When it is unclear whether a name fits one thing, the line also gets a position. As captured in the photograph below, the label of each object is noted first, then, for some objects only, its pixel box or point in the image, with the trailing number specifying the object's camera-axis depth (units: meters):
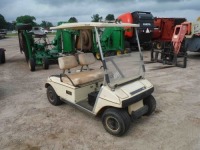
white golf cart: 2.37
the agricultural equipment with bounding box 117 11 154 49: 7.88
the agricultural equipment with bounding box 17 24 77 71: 5.67
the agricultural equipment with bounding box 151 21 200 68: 6.04
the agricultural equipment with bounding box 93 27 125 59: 7.12
